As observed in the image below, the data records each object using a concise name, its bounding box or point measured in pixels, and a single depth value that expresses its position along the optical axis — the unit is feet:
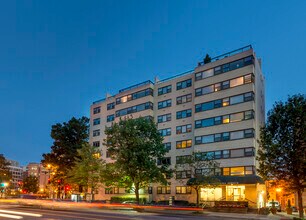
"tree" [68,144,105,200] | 136.45
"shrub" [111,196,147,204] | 143.17
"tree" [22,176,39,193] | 329.19
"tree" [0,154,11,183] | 231.31
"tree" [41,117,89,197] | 180.14
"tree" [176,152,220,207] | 101.21
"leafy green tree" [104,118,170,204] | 96.84
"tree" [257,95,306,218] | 69.42
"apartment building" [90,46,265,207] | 117.42
